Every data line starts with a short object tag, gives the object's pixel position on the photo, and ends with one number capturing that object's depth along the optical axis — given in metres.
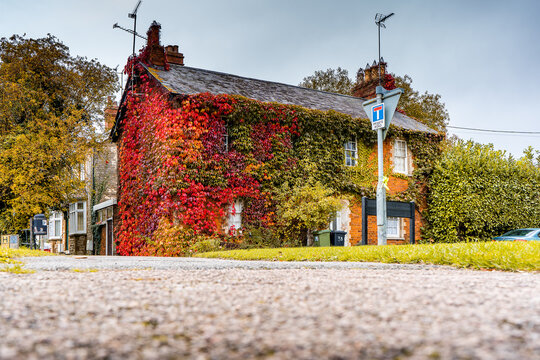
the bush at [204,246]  15.12
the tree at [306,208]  15.99
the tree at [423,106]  35.38
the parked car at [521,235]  16.82
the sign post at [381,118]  12.61
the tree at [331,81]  37.88
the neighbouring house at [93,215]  24.08
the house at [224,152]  16.25
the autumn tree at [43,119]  20.94
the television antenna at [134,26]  20.03
